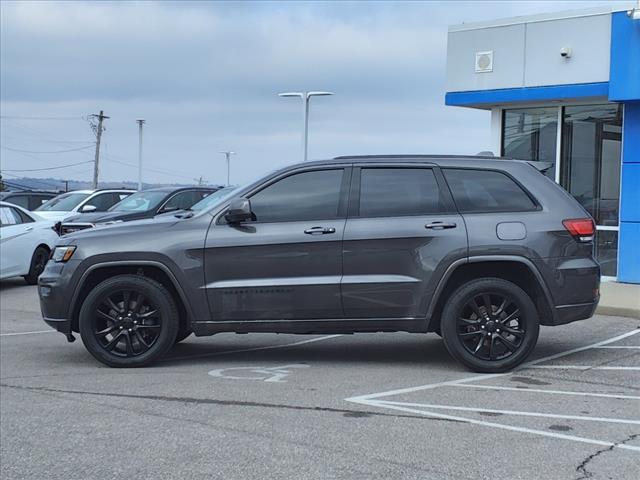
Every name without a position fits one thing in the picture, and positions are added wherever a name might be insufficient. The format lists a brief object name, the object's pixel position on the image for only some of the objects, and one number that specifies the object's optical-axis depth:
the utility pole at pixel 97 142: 63.00
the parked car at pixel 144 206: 14.61
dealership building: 13.56
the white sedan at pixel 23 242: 14.59
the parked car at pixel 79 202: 19.36
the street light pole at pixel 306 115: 31.53
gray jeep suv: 7.29
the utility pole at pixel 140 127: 48.56
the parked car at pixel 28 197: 22.69
